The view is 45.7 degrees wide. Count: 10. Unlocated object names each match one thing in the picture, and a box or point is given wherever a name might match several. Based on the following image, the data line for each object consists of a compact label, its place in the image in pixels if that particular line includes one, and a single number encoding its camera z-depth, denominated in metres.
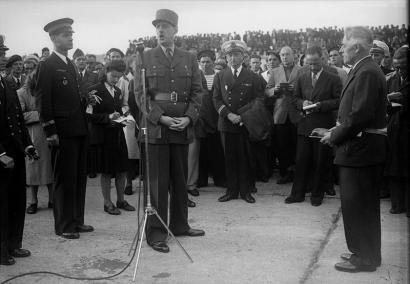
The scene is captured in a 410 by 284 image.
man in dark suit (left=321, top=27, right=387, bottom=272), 4.20
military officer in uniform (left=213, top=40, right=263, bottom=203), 6.95
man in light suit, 7.98
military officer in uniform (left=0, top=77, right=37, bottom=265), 4.55
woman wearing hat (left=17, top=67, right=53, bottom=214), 6.54
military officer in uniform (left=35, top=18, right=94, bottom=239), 5.26
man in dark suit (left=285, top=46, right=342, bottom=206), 6.62
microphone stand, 4.59
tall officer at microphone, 5.11
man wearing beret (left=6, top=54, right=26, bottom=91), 8.55
